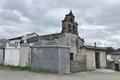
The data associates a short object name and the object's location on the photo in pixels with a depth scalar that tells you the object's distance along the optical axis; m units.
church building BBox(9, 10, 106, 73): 12.20
